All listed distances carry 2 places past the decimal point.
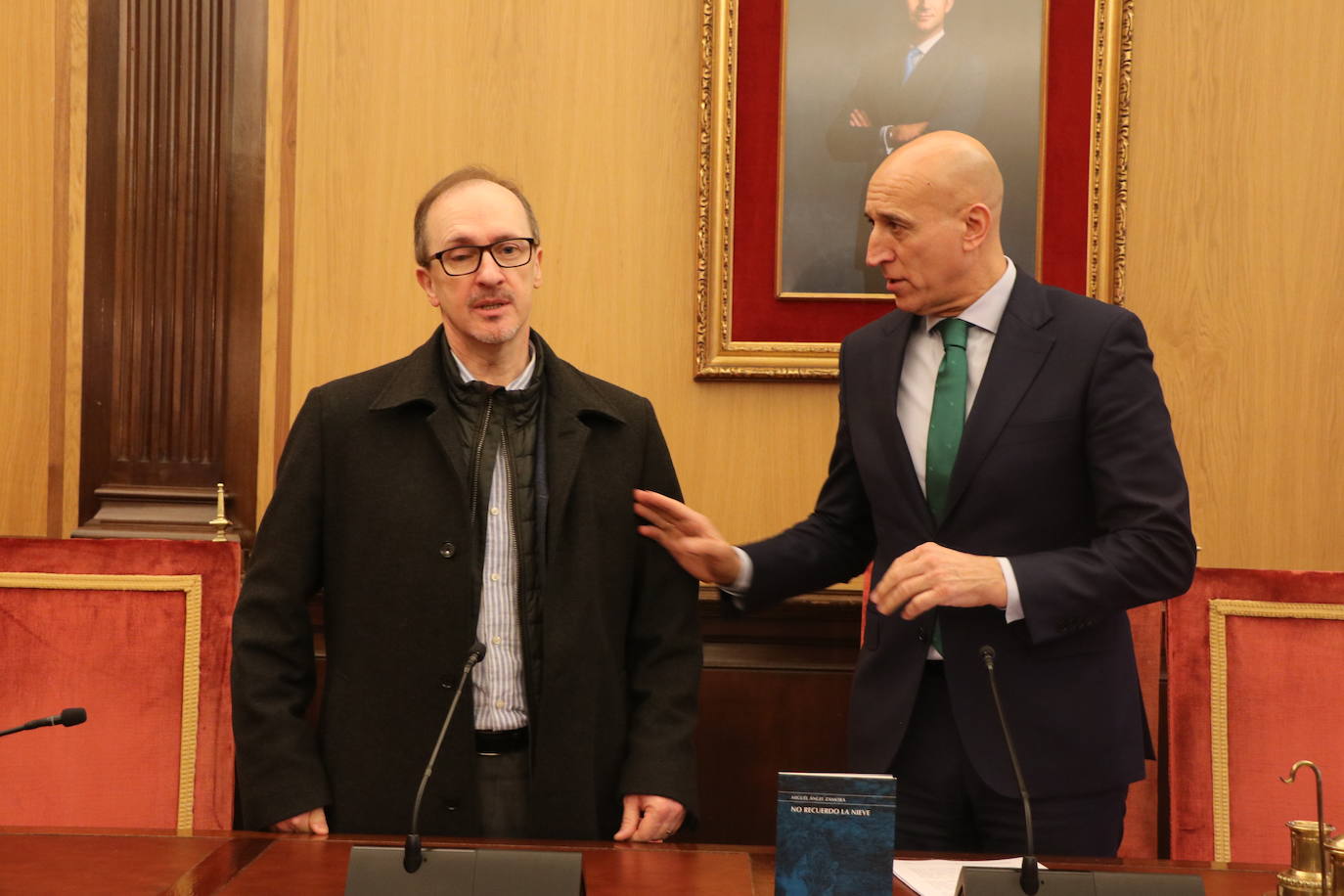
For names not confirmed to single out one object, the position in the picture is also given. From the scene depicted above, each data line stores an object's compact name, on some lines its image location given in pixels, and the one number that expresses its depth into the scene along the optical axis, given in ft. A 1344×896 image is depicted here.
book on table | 4.55
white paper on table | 4.87
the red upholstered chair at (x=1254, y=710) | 7.11
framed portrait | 9.61
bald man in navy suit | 6.22
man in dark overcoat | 6.46
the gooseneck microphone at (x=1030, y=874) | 4.41
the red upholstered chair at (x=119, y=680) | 7.16
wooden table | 4.83
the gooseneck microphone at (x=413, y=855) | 4.48
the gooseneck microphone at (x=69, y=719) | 4.82
